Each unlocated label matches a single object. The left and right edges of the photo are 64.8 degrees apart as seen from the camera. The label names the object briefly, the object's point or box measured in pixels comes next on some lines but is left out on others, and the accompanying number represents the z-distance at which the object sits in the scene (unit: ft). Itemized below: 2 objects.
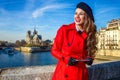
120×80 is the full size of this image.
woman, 3.92
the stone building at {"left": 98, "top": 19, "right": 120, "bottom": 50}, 109.27
